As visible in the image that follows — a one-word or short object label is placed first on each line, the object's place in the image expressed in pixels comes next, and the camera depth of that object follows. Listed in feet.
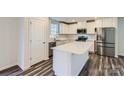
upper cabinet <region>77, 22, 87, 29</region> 16.62
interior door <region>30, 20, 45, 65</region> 9.58
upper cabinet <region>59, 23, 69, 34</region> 16.89
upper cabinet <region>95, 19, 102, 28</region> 14.19
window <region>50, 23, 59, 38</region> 15.02
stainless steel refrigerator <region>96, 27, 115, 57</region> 13.21
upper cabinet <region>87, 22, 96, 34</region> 15.80
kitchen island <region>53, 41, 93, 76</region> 6.51
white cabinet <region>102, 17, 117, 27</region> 13.08
